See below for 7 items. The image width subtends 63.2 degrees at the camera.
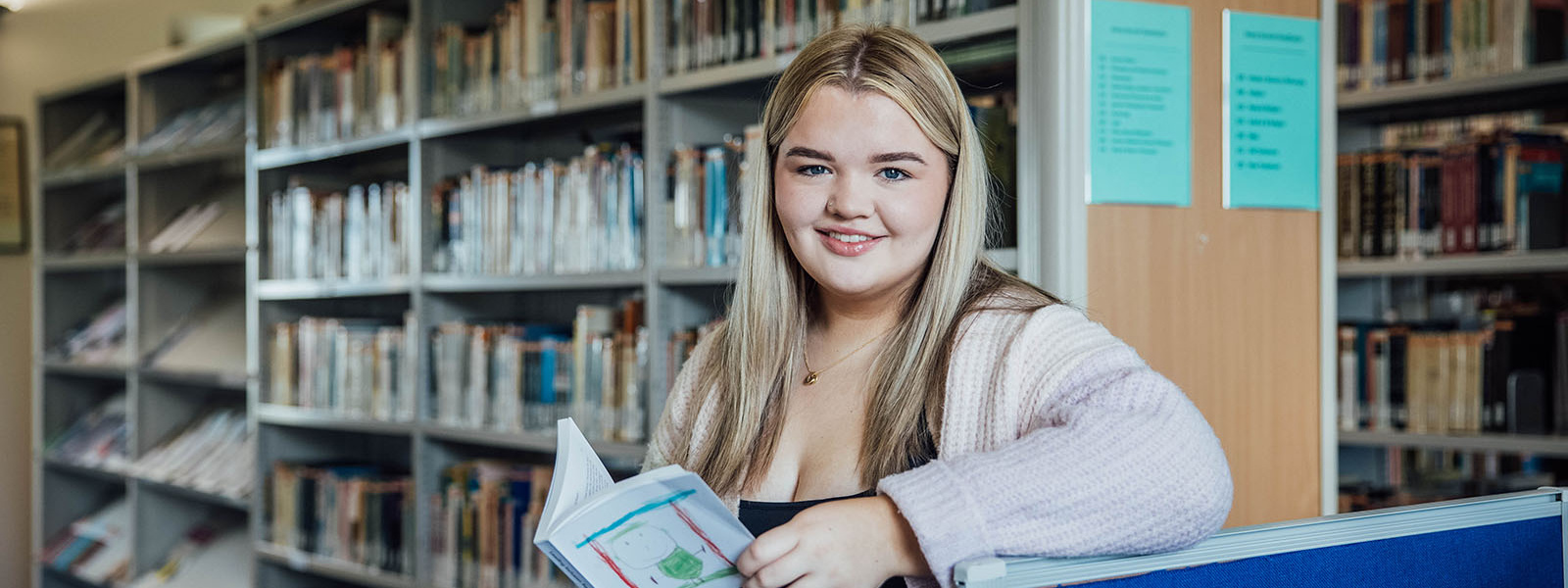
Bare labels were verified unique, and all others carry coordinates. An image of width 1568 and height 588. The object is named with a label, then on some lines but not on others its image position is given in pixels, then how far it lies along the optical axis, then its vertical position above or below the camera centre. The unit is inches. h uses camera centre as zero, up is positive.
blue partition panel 39.8 -9.3
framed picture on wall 205.2 +16.3
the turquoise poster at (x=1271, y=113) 72.6 +10.0
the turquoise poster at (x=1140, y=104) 68.2 +9.9
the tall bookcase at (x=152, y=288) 161.3 -0.3
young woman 37.9 -3.8
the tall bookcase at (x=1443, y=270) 103.7 +1.2
